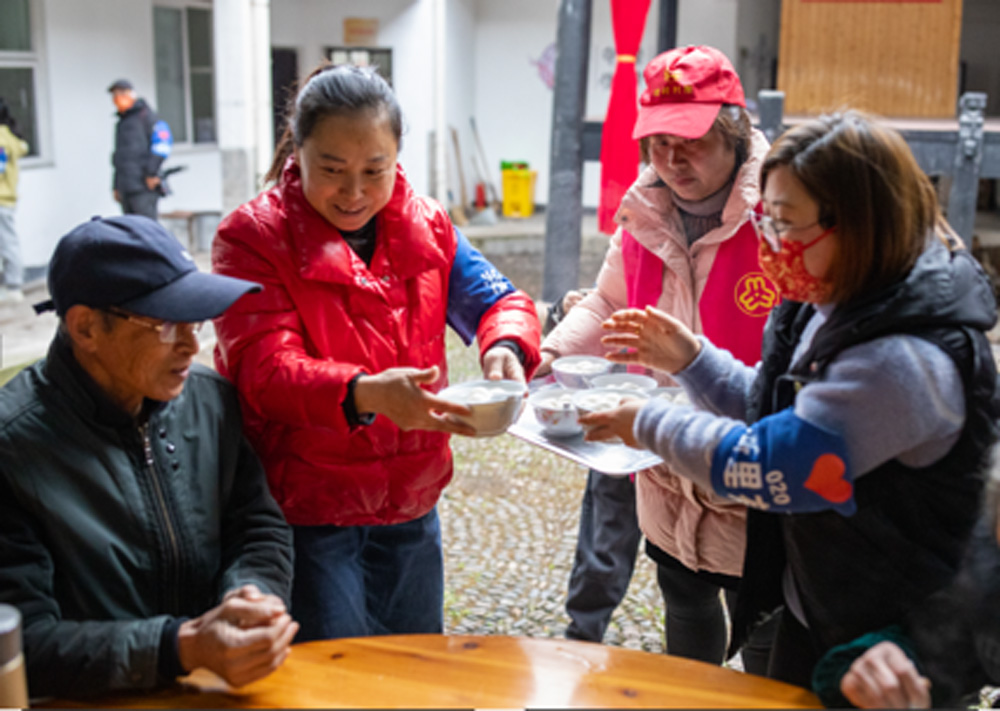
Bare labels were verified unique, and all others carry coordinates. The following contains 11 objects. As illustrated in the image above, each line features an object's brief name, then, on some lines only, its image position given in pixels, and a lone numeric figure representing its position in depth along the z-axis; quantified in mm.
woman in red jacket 1942
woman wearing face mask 1507
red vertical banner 5891
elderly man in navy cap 1579
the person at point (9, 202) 8414
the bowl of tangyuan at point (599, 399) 2189
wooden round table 1611
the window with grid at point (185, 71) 11938
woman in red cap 2406
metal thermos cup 1269
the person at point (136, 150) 9469
